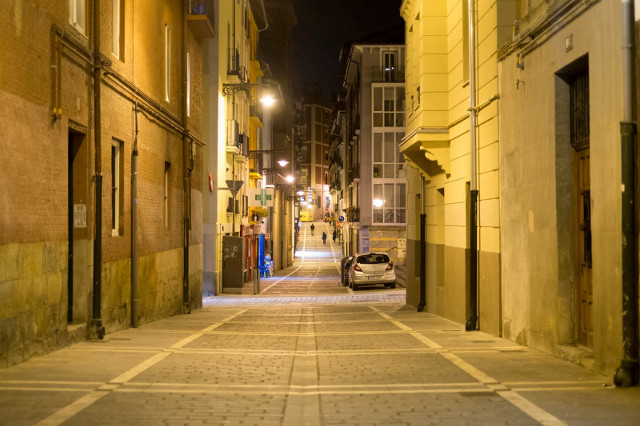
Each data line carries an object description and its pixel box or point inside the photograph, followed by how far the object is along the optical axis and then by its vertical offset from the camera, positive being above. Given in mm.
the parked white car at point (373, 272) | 32562 -2025
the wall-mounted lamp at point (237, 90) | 27262 +5936
